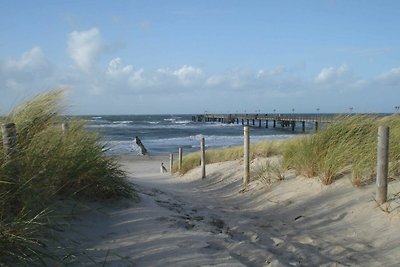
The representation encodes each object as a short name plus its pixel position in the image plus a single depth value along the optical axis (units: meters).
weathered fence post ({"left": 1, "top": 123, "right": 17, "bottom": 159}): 3.89
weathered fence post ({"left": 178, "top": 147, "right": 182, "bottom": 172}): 16.91
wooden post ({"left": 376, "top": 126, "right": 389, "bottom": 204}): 5.57
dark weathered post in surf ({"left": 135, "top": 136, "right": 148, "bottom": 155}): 28.98
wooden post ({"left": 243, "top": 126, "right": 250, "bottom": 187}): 9.12
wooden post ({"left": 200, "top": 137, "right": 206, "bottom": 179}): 12.83
